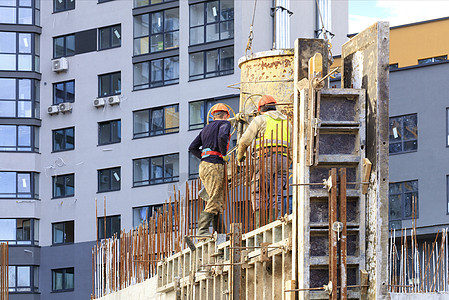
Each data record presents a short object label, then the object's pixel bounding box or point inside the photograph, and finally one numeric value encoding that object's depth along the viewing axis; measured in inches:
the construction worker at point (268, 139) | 557.6
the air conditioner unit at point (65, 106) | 2272.4
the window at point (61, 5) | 2340.1
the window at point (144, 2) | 2209.6
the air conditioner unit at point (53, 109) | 2288.4
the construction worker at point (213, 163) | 644.1
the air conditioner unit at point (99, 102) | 2226.9
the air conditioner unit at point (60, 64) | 2283.5
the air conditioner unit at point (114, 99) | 2209.6
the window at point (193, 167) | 2065.5
